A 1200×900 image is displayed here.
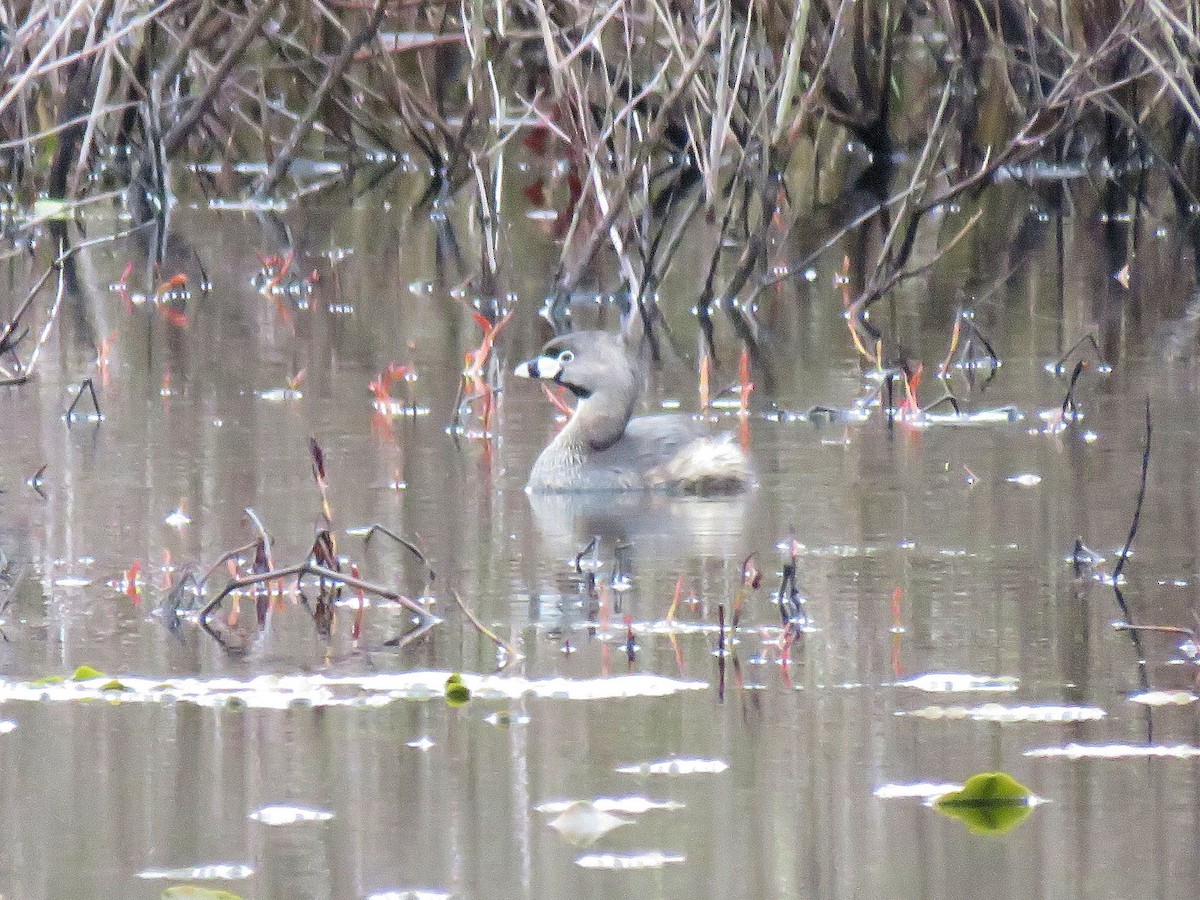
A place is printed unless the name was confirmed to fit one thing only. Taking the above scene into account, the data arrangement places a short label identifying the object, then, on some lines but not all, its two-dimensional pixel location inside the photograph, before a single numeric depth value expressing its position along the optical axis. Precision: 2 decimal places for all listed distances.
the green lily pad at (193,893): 8.85
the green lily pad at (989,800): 10.00
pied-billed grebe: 17.75
